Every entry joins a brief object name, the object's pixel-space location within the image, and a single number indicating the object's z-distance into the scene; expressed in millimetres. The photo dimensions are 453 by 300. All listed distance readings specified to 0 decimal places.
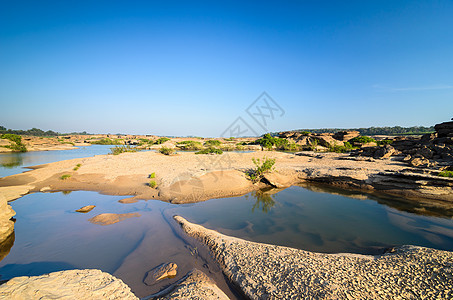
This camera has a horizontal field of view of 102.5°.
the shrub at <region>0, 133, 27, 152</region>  30478
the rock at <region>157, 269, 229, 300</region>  3287
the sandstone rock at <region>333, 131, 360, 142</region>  40938
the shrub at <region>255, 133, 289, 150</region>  38312
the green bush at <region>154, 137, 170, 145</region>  47856
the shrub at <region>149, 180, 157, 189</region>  10820
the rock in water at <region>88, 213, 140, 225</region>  6940
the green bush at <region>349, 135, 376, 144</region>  36812
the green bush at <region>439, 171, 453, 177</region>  9702
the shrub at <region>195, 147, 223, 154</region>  26922
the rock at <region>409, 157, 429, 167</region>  13781
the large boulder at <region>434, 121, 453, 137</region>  18422
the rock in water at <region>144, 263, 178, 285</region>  4082
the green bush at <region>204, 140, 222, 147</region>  41475
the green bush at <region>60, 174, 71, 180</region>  12316
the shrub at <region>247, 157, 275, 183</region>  12102
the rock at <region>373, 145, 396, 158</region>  18844
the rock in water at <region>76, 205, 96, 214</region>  8039
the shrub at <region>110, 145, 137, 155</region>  23762
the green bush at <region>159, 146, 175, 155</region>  25577
